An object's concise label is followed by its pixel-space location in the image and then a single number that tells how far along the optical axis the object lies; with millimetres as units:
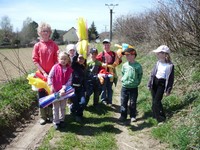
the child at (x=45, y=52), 5566
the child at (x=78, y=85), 6027
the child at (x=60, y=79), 5402
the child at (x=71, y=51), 5902
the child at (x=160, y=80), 5402
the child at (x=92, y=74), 6773
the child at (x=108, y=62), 7227
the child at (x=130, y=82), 5941
